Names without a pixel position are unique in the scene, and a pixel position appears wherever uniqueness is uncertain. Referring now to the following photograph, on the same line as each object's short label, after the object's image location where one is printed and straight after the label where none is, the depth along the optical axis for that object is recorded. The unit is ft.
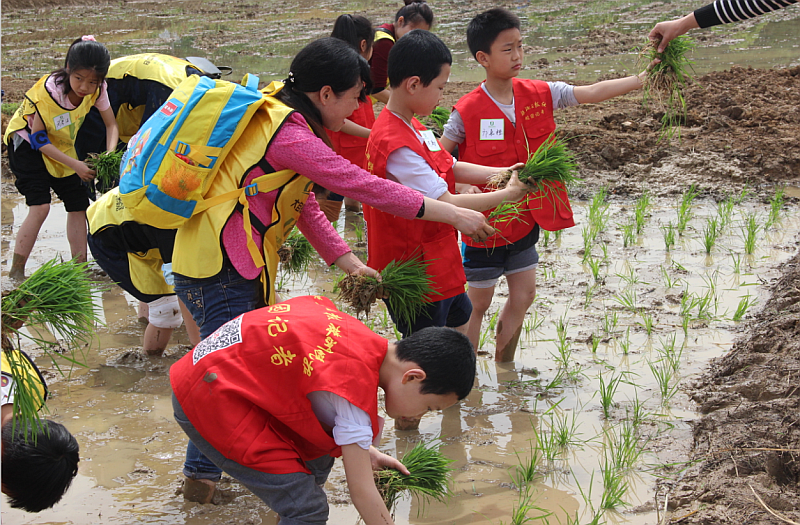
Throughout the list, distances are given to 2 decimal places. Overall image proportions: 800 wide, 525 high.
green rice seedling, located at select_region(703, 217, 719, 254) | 16.10
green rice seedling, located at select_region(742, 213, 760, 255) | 16.01
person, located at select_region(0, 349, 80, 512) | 6.78
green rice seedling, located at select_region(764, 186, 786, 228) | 17.30
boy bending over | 6.65
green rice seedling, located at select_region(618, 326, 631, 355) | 12.34
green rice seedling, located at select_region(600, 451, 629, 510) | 8.62
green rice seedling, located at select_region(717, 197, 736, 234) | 17.39
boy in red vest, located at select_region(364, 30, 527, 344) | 9.09
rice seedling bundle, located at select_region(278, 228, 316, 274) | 11.55
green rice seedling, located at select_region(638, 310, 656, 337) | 12.94
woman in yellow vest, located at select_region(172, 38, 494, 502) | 8.09
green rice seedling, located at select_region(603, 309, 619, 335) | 13.10
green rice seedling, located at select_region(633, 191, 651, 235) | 17.33
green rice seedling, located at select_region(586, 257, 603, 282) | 15.03
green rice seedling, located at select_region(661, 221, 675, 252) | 16.47
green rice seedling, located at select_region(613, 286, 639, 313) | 13.98
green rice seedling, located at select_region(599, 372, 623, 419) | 10.58
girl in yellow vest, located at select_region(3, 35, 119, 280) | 14.02
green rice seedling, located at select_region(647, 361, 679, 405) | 10.93
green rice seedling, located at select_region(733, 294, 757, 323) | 13.14
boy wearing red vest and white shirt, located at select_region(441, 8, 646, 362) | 11.09
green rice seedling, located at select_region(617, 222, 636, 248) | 16.93
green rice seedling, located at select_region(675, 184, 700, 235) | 17.07
